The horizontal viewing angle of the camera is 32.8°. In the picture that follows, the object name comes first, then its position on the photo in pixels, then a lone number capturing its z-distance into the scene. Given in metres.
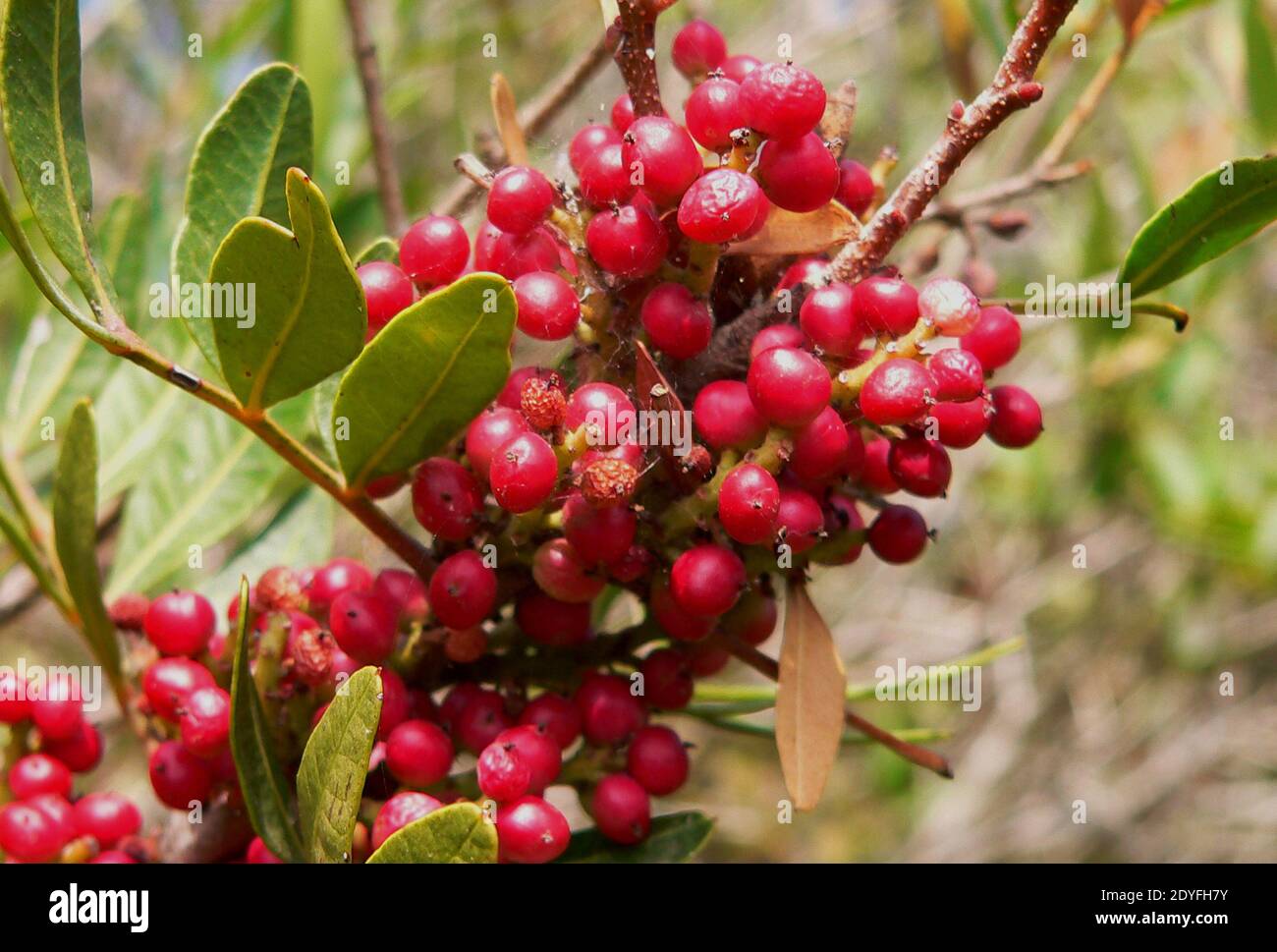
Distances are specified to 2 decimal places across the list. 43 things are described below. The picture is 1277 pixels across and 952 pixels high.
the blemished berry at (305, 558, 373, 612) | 0.14
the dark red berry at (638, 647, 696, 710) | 0.14
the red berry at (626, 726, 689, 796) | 0.14
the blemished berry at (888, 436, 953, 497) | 0.13
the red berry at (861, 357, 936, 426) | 0.12
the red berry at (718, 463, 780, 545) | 0.12
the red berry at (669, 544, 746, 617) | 0.13
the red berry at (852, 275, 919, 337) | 0.13
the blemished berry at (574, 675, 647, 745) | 0.14
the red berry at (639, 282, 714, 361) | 0.13
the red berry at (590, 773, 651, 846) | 0.14
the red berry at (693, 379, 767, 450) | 0.13
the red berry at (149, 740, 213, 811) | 0.14
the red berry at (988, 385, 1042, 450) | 0.13
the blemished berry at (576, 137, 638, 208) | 0.13
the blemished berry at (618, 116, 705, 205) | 0.12
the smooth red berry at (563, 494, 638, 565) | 0.13
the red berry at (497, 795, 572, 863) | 0.13
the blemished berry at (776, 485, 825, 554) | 0.13
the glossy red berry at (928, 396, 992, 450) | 0.13
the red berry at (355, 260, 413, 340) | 0.13
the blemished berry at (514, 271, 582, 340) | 0.13
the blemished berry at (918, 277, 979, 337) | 0.13
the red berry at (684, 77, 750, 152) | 0.12
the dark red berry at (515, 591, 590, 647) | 0.14
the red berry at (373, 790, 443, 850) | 0.13
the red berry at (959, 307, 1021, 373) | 0.13
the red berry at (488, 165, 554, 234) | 0.13
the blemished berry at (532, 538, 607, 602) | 0.13
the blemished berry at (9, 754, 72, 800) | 0.15
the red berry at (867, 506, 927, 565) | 0.14
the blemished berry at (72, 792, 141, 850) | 0.15
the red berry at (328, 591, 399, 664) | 0.13
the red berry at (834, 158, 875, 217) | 0.14
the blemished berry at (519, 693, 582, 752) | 0.13
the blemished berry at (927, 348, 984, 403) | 0.12
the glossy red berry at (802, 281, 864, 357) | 0.13
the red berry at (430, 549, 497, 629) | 0.13
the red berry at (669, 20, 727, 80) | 0.14
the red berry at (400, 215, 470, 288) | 0.13
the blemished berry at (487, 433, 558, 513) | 0.12
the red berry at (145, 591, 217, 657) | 0.14
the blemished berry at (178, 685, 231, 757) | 0.14
